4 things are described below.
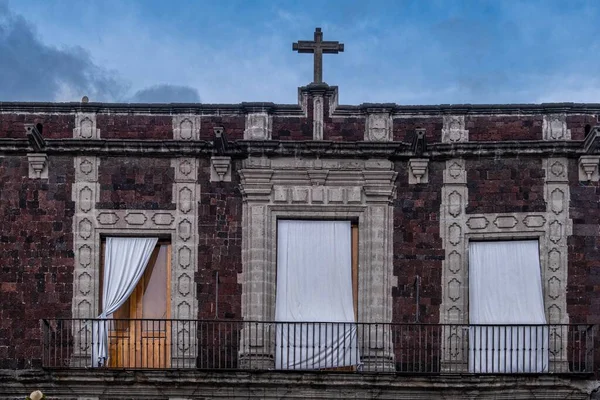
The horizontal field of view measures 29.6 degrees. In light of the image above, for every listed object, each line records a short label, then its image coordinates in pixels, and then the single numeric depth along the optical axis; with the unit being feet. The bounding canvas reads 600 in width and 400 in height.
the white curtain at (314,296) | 55.93
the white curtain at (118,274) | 56.29
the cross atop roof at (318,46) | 59.31
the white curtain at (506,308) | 55.52
